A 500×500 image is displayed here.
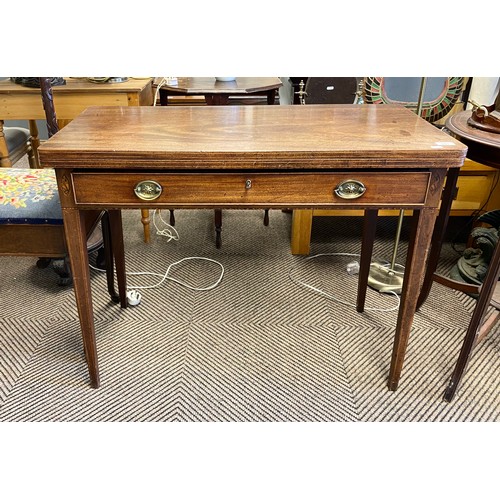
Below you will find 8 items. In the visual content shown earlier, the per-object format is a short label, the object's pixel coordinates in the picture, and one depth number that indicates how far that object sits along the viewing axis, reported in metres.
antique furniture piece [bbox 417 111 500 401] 1.12
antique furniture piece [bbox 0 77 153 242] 1.86
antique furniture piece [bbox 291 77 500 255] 1.86
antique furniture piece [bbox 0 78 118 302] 1.42
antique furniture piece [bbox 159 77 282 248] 1.88
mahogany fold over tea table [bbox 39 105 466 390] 0.96
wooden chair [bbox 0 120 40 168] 2.00
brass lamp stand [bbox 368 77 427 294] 1.76
